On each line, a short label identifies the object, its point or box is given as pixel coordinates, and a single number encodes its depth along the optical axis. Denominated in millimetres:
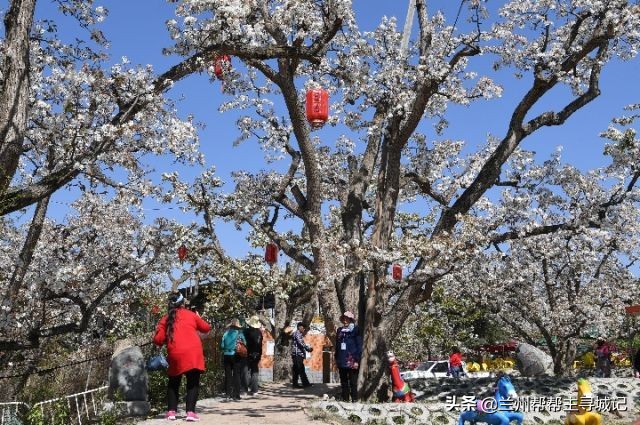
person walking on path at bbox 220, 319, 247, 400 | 12000
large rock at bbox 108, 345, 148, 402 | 9484
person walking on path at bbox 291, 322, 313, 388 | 15562
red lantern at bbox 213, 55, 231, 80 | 10083
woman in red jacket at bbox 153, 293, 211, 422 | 8117
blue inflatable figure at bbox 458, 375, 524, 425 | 7910
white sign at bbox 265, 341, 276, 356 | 29744
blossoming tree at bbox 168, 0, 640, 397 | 11086
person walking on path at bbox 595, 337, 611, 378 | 20391
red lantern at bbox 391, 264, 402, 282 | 13953
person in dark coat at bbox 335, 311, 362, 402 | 11172
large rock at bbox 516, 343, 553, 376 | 19484
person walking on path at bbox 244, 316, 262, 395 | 13758
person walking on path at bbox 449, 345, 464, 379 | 22641
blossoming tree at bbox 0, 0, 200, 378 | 7617
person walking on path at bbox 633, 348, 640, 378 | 13933
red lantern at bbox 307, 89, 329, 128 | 10852
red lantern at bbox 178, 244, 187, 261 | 17406
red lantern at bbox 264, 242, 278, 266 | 17325
